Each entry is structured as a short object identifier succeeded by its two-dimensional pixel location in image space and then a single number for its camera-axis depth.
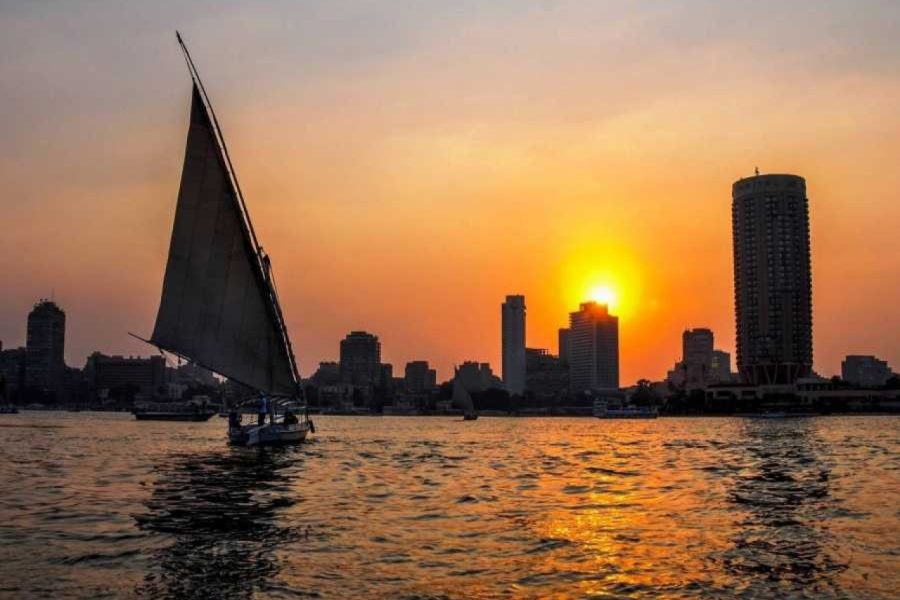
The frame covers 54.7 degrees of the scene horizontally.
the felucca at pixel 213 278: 56.19
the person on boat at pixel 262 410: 72.50
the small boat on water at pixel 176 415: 193.99
